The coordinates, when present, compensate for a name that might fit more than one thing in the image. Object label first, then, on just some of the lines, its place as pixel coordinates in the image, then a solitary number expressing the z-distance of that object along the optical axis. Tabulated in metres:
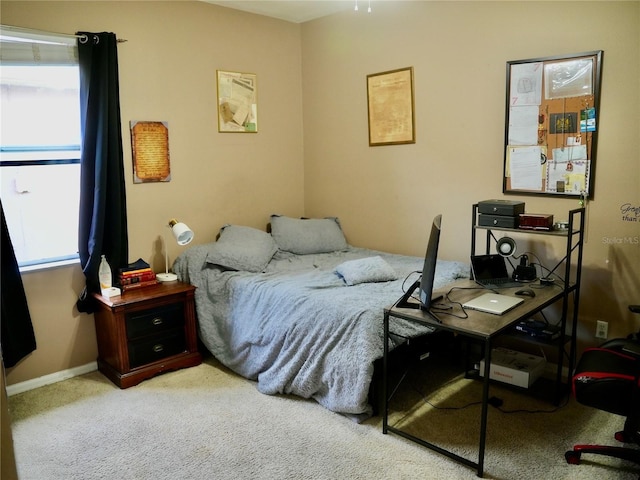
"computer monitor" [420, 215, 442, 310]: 2.20
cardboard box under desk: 2.83
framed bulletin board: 2.82
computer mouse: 2.58
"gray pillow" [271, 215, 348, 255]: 3.93
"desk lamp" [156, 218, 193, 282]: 3.31
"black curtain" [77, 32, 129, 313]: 3.07
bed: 2.58
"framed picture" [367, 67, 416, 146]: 3.65
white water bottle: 3.16
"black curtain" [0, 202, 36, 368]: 2.84
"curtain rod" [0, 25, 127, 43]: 2.78
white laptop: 2.33
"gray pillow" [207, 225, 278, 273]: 3.46
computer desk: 2.10
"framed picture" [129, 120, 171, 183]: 3.41
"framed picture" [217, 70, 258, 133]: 3.85
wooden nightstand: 3.06
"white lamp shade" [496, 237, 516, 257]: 2.93
